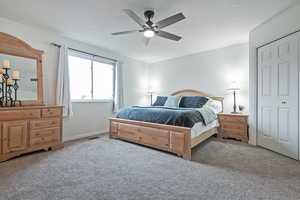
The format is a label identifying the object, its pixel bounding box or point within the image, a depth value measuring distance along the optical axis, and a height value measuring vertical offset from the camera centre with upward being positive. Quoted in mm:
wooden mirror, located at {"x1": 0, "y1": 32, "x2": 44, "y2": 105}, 2798 +703
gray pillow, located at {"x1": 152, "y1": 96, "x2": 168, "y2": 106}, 4612 -28
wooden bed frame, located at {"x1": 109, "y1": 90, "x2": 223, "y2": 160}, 2514 -686
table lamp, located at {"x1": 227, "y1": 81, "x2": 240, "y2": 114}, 3871 +296
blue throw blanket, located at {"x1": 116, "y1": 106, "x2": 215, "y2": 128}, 2639 -309
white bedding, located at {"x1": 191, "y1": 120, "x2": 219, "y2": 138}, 2666 -553
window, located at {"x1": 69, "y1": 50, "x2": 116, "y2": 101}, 3883 +649
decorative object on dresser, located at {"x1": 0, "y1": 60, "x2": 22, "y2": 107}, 2635 +263
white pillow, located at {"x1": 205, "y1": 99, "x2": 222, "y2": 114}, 3949 -128
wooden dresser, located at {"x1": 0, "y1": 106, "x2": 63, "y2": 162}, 2355 -513
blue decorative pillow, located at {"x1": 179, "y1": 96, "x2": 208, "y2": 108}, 3961 -24
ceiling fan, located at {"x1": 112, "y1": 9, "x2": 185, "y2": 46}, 2123 +1161
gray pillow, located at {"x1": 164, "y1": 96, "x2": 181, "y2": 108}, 4205 -26
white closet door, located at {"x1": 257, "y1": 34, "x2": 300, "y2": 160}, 2520 +80
